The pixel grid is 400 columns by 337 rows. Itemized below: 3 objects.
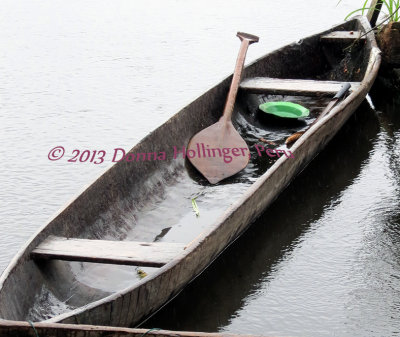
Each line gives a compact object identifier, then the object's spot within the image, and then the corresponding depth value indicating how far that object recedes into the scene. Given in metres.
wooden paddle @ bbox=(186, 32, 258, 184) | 7.36
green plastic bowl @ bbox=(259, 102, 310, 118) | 8.68
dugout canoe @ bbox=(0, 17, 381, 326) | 4.88
